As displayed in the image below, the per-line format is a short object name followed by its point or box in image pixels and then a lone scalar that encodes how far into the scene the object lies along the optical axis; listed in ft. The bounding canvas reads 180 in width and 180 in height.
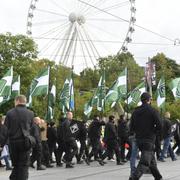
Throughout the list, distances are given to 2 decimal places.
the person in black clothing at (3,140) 33.48
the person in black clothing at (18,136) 32.17
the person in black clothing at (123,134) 62.54
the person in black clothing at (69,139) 56.95
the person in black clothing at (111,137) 60.49
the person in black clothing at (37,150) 51.25
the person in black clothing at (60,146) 59.46
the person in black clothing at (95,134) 61.93
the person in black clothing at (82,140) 61.98
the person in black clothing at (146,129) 35.99
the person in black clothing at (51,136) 60.29
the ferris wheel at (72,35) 178.60
